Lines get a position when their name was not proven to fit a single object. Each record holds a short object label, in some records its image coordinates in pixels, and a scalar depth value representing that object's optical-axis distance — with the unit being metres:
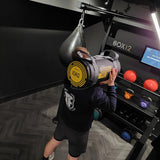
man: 1.39
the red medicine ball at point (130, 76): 2.70
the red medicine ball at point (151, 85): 2.48
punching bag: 2.22
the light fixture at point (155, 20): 1.61
